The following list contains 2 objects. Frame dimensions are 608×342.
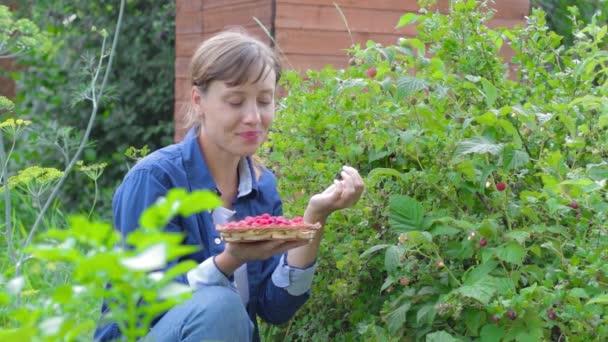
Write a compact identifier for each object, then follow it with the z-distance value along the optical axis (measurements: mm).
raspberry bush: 2410
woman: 2416
